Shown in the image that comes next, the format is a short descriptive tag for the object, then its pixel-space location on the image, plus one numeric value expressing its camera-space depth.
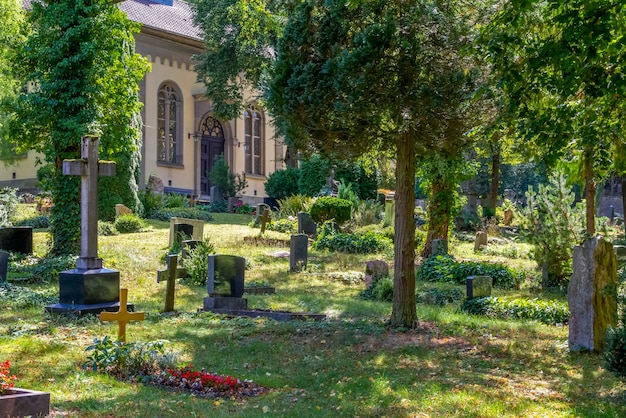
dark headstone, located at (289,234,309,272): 16.53
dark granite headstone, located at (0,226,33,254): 16.36
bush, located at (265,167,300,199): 33.06
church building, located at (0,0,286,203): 33.81
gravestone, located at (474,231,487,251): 22.34
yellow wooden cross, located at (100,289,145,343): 8.12
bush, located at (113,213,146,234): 21.61
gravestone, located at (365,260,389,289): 14.30
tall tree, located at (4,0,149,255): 16.17
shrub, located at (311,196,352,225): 23.84
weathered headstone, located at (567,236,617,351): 8.84
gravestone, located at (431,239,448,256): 18.55
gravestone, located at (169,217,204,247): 18.02
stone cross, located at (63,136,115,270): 11.17
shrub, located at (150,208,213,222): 25.83
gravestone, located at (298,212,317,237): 22.50
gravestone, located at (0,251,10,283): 12.89
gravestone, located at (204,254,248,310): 11.47
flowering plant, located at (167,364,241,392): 6.95
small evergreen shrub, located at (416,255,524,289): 15.58
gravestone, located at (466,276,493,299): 12.47
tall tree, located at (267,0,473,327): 9.27
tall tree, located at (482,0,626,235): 7.53
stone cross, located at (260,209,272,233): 21.88
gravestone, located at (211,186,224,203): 33.88
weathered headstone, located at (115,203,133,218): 23.02
